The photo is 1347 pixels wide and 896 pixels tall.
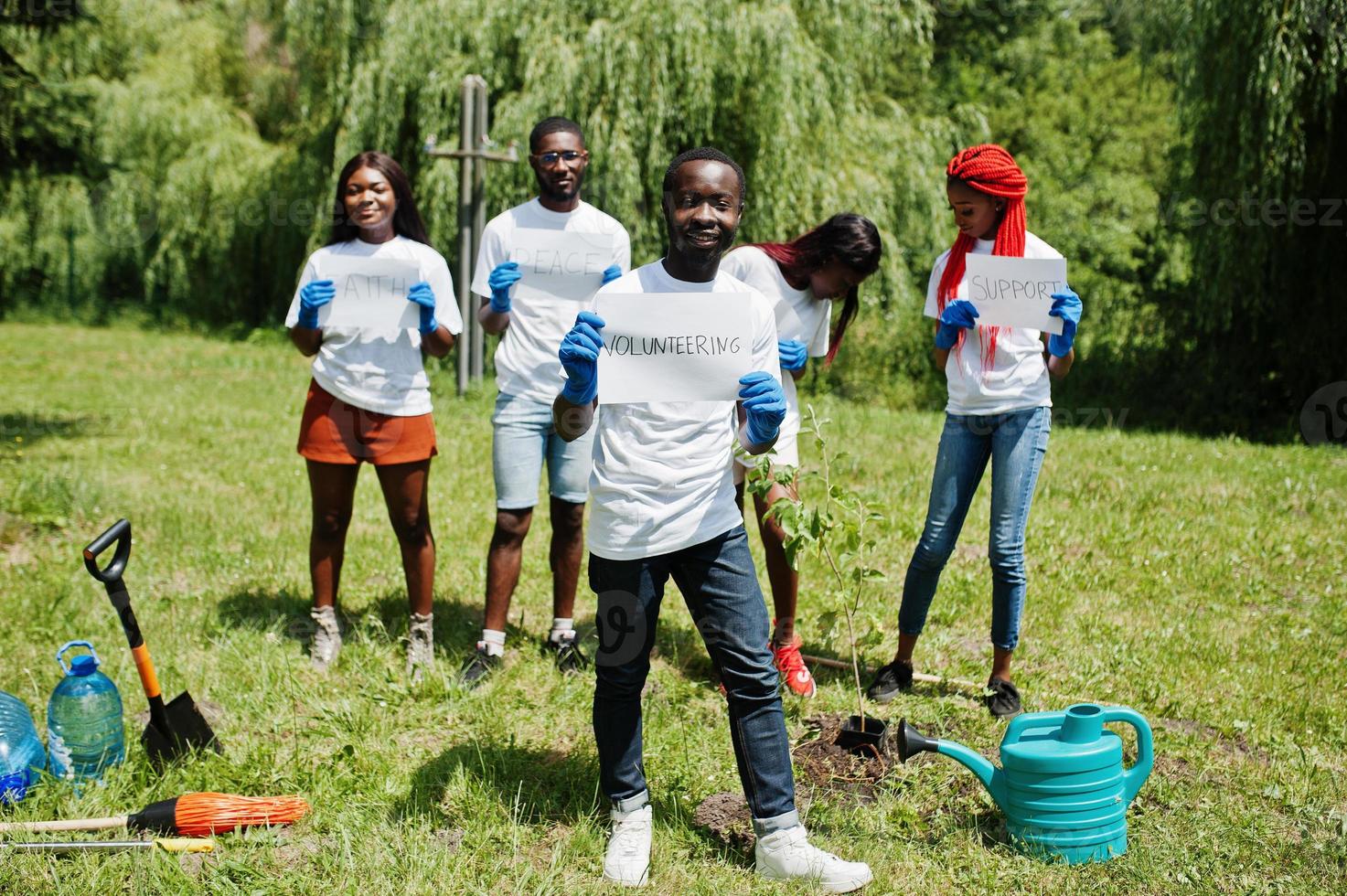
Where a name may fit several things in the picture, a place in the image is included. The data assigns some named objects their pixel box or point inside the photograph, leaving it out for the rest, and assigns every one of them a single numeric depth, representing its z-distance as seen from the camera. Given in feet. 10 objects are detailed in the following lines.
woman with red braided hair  12.61
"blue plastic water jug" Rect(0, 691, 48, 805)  11.21
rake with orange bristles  10.54
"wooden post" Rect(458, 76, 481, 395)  35.63
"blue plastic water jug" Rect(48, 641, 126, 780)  11.69
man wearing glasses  13.94
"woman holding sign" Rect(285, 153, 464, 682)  13.83
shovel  11.45
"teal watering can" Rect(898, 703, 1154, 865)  9.98
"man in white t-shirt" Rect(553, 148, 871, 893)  9.39
